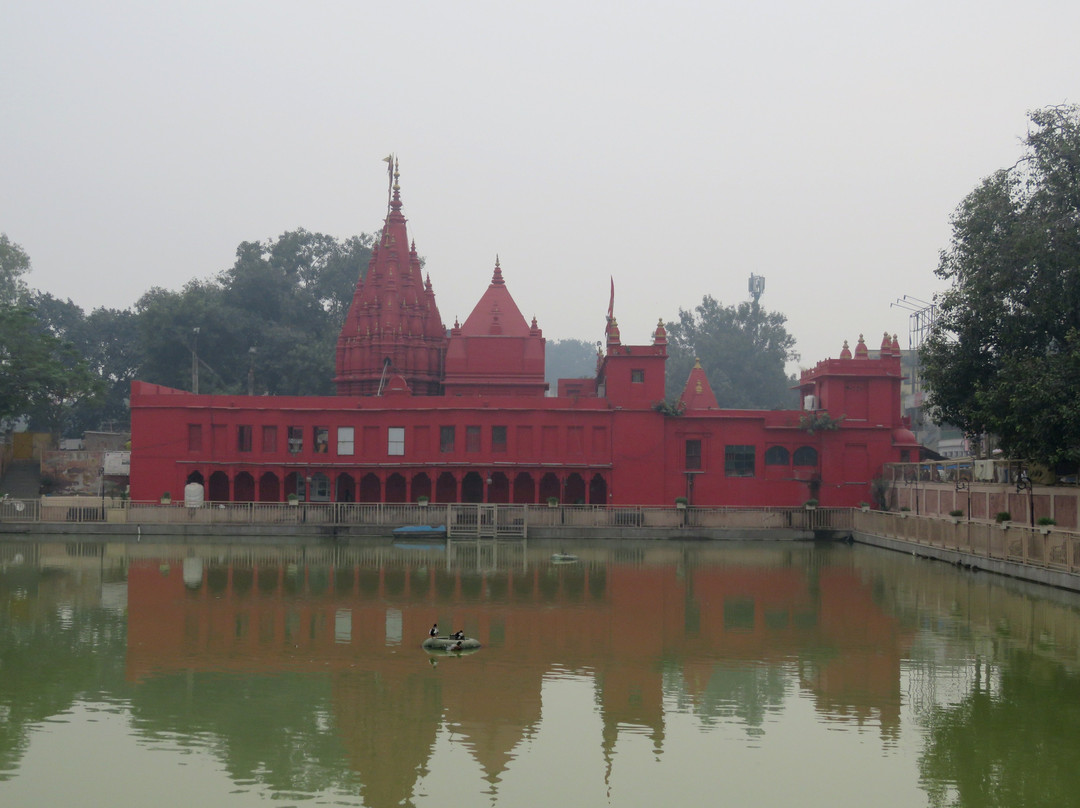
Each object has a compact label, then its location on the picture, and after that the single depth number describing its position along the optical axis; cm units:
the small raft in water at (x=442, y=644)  2050
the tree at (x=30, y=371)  5769
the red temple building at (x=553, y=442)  5081
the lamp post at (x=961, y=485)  3866
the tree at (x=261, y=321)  7694
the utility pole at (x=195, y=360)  7050
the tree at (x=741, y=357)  10331
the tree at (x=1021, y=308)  2973
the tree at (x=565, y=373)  19134
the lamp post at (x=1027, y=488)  3300
